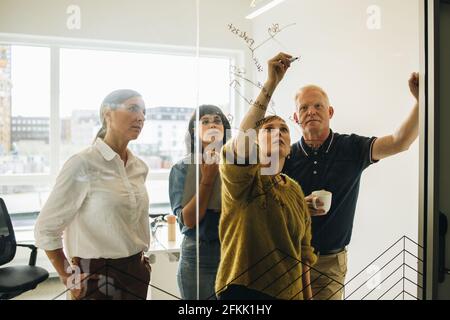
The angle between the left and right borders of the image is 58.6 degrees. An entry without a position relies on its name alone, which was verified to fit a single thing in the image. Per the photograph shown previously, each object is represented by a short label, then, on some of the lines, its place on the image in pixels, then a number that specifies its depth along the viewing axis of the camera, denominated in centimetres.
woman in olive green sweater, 170
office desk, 164
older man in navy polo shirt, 182
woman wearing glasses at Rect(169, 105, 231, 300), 167
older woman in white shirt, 154
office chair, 154
